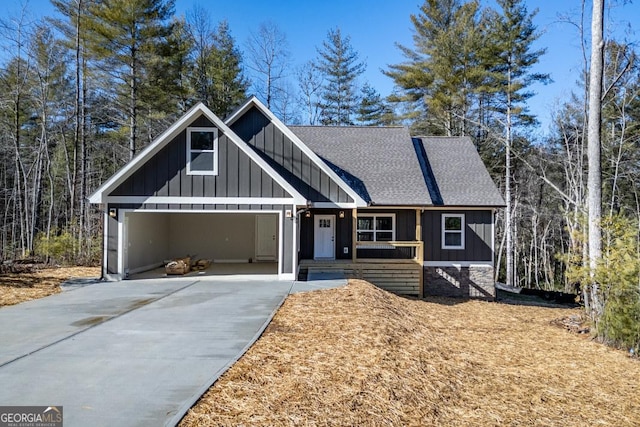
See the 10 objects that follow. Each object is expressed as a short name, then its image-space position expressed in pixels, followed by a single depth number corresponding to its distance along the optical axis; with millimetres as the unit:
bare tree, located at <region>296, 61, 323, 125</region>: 28594
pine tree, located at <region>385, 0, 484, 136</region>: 21422
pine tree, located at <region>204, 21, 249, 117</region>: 23438
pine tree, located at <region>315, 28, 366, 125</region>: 28016
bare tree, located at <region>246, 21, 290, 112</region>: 26047
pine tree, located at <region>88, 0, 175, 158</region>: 16734
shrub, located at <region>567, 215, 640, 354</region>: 7156
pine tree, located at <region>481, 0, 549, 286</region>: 20500
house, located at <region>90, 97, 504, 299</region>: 10938
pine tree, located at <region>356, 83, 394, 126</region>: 27781
